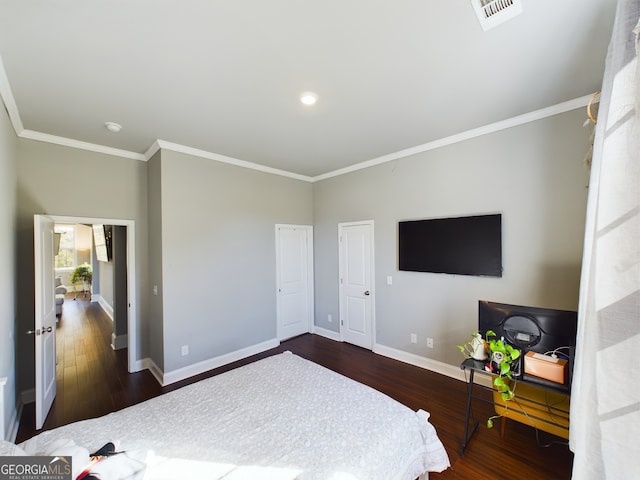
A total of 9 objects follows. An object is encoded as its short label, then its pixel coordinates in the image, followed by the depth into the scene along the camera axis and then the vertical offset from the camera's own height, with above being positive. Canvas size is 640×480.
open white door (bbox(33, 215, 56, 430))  2.37 -0.72
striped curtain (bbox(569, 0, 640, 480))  0.84 -0.20
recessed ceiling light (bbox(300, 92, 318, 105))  2.19 +1.21
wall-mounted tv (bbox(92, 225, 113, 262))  5.54 +0.02
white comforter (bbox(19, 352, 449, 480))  1.22 -1.04
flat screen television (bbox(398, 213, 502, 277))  2.77 -0.08
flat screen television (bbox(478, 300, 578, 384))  1.88 -0.70
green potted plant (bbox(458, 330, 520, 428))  1.88 -0.91
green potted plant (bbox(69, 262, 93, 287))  8.11 -0.99
